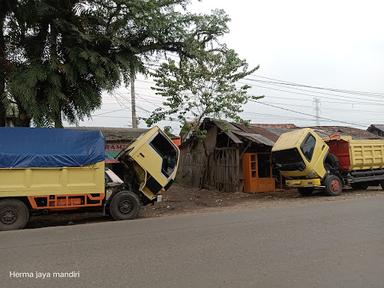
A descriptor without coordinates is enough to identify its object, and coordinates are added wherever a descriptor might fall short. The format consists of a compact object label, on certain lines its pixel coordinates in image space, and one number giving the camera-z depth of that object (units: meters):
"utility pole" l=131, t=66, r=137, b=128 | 31.52
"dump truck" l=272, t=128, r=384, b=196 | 18.56
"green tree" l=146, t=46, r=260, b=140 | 20.12
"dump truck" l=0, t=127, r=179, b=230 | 12.02
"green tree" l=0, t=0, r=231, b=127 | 14.04
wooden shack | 22.38
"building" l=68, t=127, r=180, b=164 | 24.57
